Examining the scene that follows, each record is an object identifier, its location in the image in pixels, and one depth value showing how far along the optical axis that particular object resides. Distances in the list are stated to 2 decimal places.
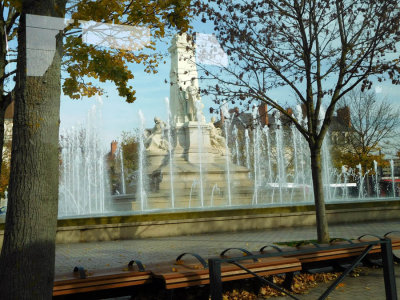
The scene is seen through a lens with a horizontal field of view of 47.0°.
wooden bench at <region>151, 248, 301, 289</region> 4.63
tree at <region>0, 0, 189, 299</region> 3.45
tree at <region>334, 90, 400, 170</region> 31.27
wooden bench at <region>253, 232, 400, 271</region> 5.95
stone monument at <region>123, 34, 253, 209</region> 19.27
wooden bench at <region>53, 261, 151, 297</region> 4.47
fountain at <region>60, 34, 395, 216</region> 19.39
